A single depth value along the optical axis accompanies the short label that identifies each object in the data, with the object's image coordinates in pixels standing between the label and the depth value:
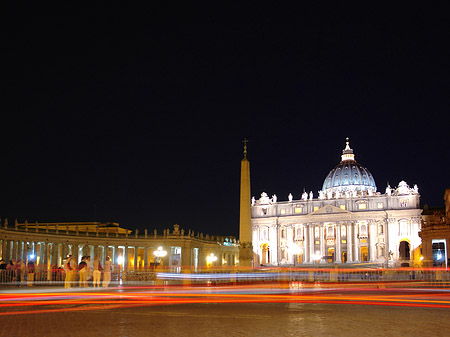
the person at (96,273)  27.47
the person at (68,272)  26.23
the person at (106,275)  27.48
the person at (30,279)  28.36
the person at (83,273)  27.03
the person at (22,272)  30.00
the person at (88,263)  27.83
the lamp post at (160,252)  70.81
